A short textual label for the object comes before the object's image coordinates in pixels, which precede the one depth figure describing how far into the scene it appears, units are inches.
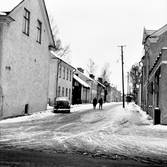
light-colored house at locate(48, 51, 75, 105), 1289.4
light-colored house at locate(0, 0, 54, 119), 606.9
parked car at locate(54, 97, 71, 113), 906.1
